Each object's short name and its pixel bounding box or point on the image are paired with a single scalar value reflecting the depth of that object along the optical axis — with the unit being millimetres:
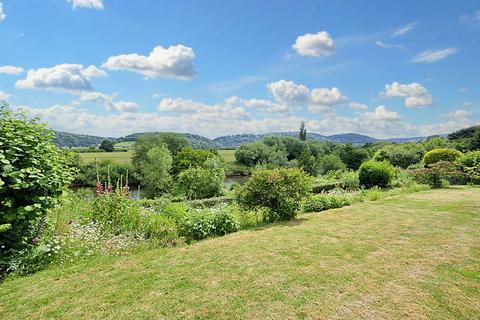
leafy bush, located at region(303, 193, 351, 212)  9273
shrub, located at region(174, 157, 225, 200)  15867
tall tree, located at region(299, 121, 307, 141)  73562
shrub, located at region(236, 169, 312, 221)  7699
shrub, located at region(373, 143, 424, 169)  29734
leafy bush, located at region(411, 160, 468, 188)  14078
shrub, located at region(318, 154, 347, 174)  44125
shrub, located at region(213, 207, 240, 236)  6621
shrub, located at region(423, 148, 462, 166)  18469
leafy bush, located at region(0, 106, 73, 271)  3961
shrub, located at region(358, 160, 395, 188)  15961
